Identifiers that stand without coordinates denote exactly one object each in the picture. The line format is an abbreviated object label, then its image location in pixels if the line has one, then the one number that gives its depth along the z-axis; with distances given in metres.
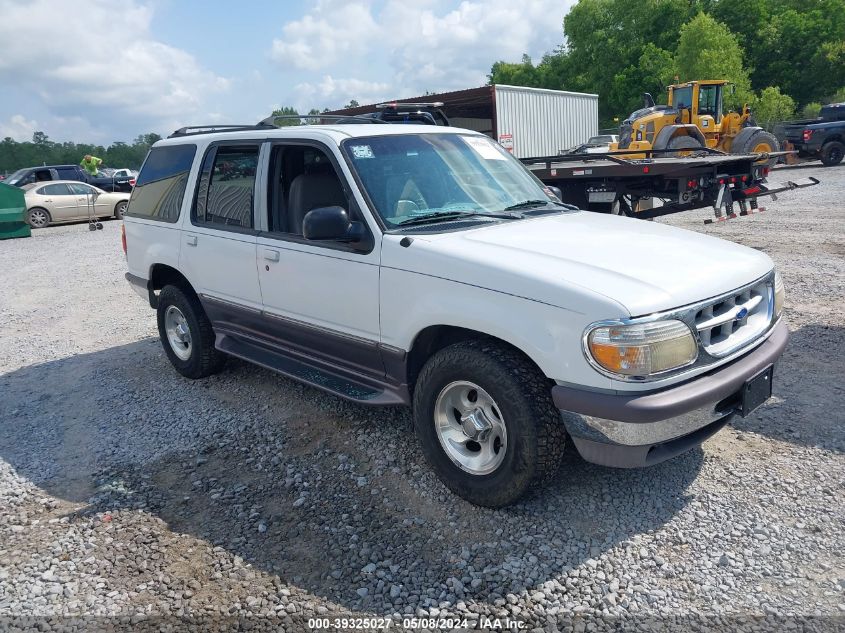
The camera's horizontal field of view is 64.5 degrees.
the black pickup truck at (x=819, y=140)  23.47
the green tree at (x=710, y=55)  42.16
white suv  3.00
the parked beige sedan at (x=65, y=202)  19.58
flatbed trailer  9.09
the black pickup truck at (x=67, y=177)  21.53
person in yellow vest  24.83
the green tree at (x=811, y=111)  40.12
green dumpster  17.44
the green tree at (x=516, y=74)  75.38
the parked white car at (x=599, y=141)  23.91
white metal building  19.66
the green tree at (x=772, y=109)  38.44
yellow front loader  21.50
